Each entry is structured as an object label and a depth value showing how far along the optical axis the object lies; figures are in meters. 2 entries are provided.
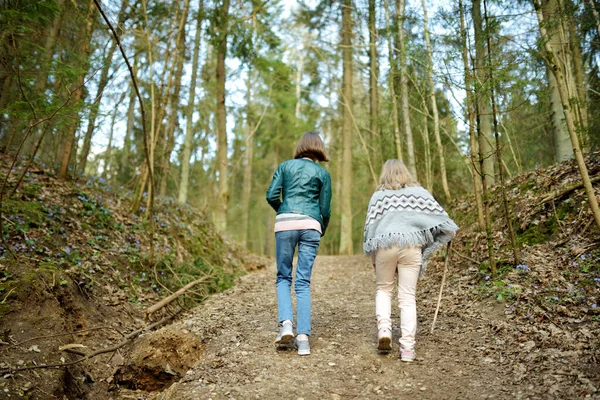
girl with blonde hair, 3.95
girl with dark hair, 4.13
